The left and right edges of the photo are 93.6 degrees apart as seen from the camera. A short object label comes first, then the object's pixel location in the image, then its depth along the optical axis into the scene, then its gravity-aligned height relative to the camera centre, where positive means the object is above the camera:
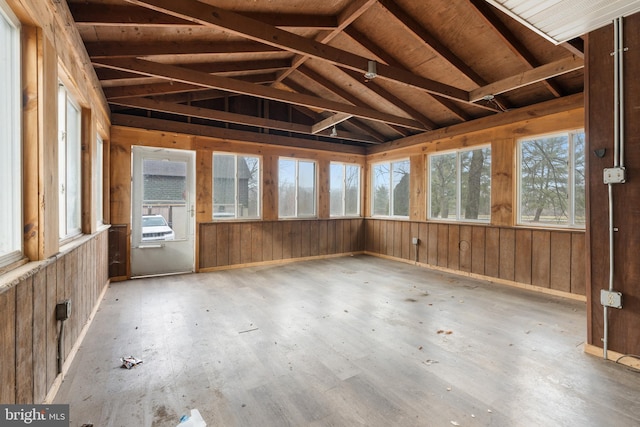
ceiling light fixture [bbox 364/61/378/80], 3.51 +1.67
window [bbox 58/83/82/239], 2.48 +0.43
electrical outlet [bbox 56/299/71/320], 1.98 -0.65
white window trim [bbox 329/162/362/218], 7.12 +0.46
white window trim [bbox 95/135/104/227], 4.15 +0.44
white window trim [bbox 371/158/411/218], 6.60 +0.51
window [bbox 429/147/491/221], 5.02 +0.49
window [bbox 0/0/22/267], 1.50 +0.37
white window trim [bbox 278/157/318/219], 6.42 +0.50
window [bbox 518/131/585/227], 3.97 +0.44
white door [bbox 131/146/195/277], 4.89 +0.00
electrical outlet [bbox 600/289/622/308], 2.33 -0.68
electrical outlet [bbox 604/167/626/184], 2.30 +0.28
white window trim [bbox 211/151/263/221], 5.50 +0.42
